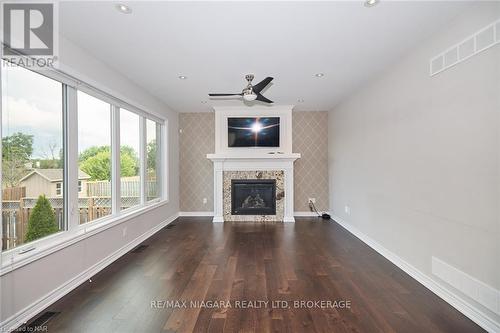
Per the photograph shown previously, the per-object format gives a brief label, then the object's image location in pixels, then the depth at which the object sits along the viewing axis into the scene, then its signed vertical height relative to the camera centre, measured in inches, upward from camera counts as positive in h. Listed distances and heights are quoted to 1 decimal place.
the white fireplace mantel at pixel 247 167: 210.2 +0.3
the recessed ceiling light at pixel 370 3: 74.1 +51.3
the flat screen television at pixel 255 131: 212.4 +32.8
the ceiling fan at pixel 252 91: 124.7 +41.2
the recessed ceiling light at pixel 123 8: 76.4 +52.5
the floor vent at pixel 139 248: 136.2 -46.6
